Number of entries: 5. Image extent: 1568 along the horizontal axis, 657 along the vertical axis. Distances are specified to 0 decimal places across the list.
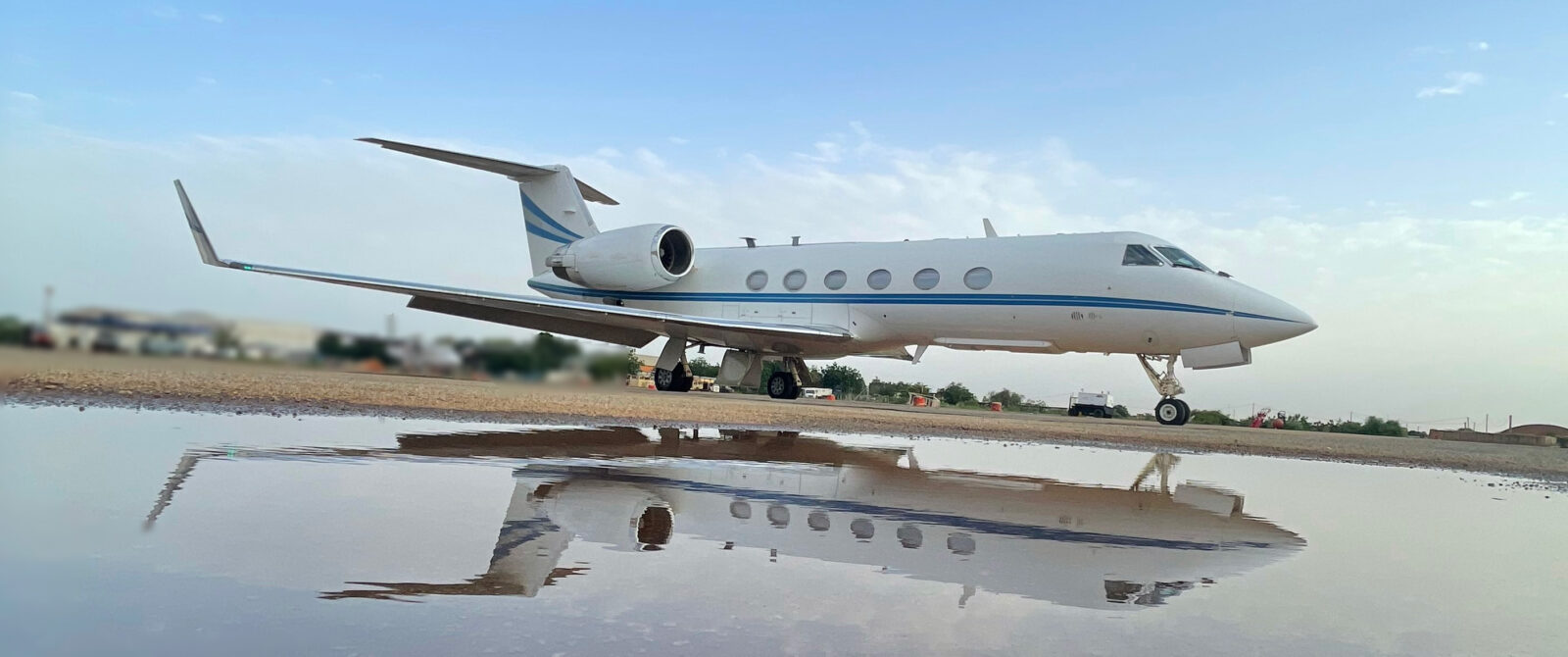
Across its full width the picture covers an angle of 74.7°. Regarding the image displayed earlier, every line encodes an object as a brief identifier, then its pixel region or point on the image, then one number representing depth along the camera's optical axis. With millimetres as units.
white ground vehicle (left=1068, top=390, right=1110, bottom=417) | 34600
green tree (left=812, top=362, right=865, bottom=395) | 49109
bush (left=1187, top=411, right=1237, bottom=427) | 28469
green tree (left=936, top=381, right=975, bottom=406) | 38747
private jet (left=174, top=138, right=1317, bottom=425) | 15531
